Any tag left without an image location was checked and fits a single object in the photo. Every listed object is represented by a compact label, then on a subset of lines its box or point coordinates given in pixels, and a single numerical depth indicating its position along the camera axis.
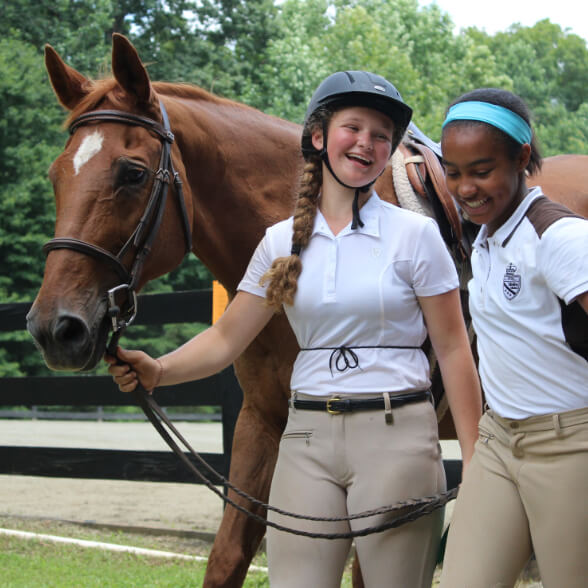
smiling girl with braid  2.20
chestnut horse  2.49
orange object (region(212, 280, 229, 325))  5.55
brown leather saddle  3.26
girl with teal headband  1.84
